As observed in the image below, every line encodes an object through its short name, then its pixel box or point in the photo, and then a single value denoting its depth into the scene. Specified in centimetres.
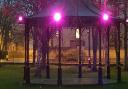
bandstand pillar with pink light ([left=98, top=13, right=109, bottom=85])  2455
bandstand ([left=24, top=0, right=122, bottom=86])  2477
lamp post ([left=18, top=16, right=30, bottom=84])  2544
